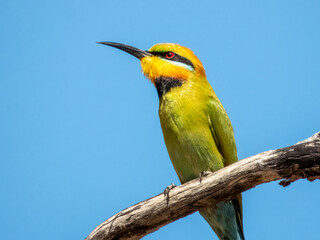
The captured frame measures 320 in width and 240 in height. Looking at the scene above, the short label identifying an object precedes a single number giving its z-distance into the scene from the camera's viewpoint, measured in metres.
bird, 8.73
